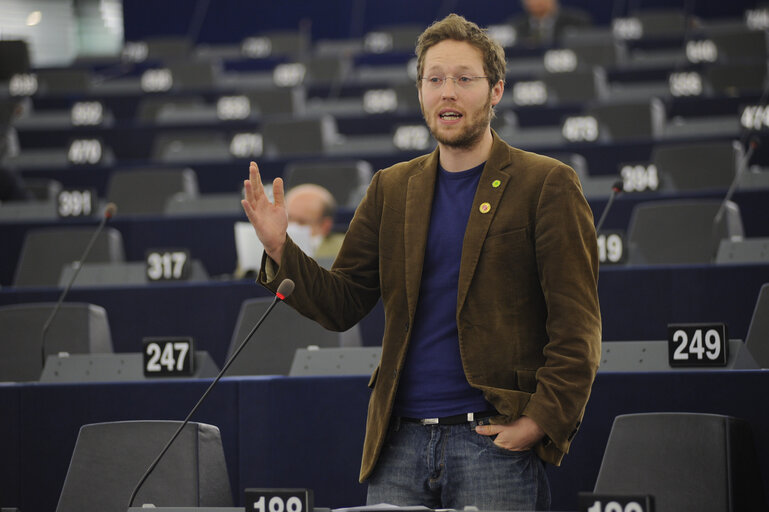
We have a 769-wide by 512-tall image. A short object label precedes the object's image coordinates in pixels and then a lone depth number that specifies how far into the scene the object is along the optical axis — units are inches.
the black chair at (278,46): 914.8
